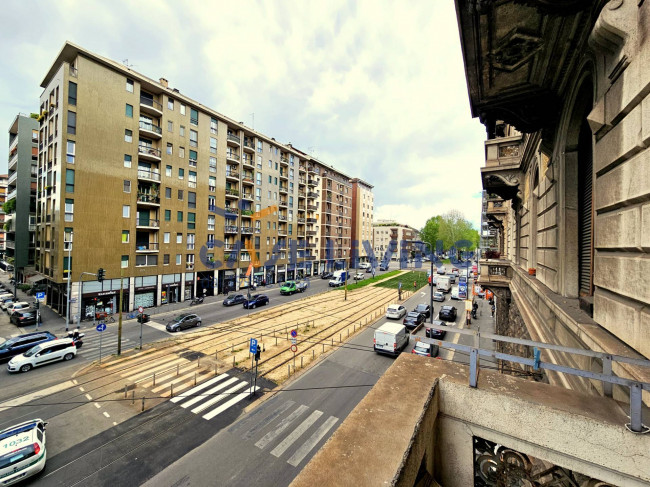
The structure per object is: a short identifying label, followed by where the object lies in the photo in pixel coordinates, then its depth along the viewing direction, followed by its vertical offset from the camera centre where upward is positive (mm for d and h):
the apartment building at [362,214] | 75500 +9228
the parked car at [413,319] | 24109 -6404
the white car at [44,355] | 15820 -6667
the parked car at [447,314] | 28080 -6671
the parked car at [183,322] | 22653 -6466
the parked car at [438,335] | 21334 -6805
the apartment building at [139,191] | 25203 +5998
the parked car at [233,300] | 31798 -6296
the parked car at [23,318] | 24406 -6614
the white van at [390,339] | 18219 -6138
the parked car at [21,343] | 17656 -6610
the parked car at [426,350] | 16922 -6318
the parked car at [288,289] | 38562 -5942
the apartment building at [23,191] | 39166 +7678
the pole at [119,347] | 17538 -6560
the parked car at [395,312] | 27125 -6332
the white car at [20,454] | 8258 -6473
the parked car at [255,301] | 30503 -6274
